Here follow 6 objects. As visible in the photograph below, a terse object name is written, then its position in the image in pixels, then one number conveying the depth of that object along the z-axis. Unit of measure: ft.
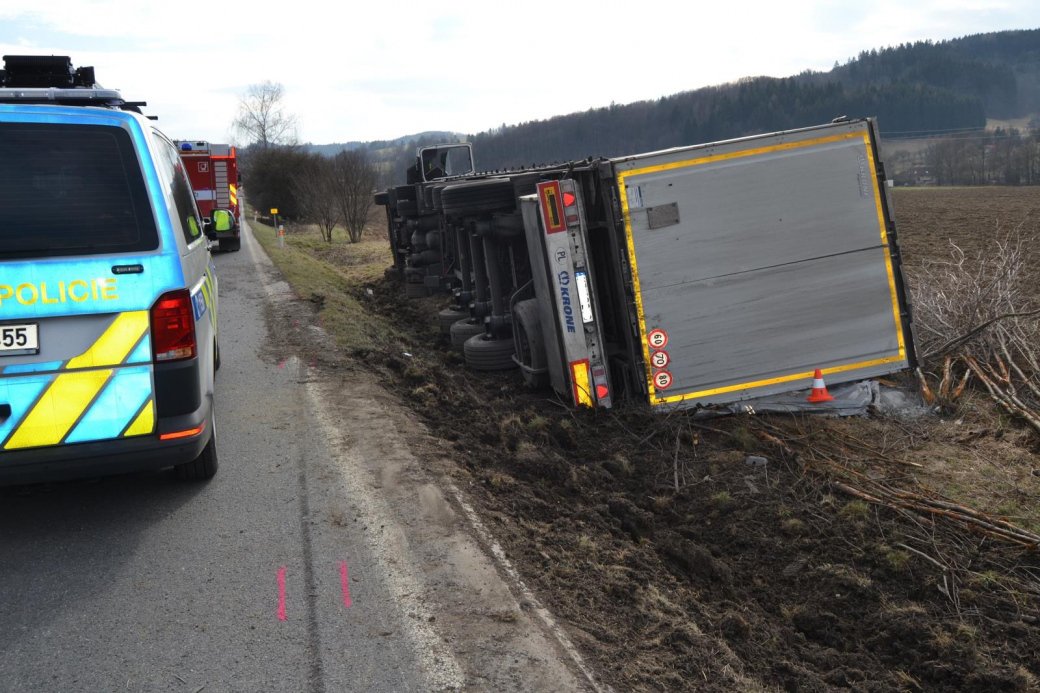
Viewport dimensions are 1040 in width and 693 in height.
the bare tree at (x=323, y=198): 108.78
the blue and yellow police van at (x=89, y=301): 13.37
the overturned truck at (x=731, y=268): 21.84
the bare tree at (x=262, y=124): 257.34
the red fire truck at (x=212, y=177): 68.80
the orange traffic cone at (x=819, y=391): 22.22
